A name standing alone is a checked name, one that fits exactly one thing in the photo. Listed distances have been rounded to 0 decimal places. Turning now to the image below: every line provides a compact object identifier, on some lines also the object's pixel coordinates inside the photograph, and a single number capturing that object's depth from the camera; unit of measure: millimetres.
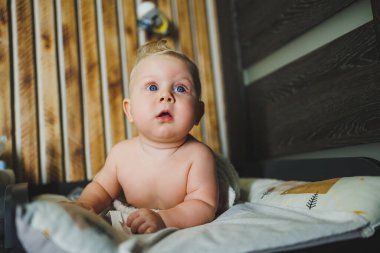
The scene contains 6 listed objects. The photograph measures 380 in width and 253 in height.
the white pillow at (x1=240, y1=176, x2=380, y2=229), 660
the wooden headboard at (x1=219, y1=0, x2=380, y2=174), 961
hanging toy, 1491
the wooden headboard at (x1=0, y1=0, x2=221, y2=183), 1314
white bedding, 479
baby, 832
